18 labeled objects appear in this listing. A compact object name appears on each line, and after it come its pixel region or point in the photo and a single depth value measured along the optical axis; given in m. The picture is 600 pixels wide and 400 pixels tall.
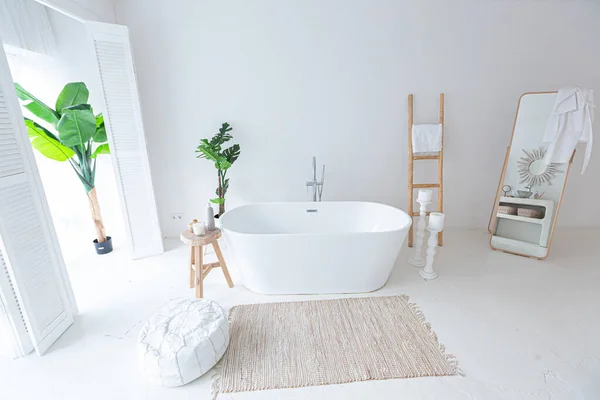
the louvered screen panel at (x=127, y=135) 2.14
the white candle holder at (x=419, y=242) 2.29
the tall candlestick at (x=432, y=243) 2.06
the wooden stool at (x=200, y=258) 1.88
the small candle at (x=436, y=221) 2.05
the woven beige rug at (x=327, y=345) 1.35
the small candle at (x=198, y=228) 1.90
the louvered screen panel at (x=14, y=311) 1.38
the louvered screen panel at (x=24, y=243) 1.38
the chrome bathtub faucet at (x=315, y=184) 2.52
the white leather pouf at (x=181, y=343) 1.28
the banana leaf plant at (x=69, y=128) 2.05
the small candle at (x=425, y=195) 2.23
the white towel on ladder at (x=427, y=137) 2.52
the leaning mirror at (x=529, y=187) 2.31
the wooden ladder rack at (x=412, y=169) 2.54
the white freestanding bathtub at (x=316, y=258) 1.78
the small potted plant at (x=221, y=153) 2.36
